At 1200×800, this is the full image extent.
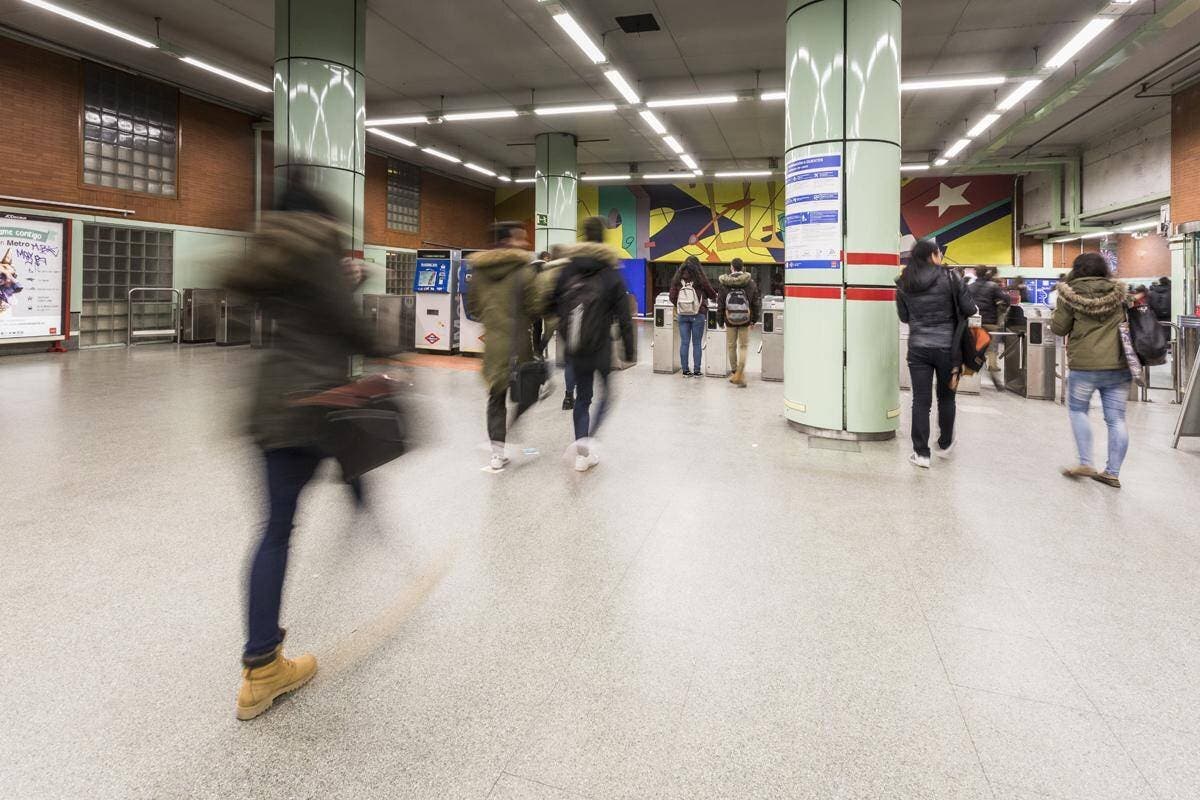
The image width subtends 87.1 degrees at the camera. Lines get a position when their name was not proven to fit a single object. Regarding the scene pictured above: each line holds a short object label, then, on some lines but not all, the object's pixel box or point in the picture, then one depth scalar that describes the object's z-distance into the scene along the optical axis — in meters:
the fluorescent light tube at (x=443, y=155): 16.16
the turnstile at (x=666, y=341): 9.15
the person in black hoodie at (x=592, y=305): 3.72
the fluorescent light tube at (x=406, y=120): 13.02
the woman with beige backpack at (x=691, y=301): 8.10
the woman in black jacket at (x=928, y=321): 4.18
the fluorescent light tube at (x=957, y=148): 13.93
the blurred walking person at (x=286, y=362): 1.62
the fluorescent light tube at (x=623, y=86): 10.15
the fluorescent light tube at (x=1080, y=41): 7.75
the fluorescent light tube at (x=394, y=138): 14.67
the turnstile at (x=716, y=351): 9.01
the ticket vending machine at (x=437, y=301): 10.91
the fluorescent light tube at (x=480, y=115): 12.88
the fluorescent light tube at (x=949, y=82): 9.99
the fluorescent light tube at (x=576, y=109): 11.81
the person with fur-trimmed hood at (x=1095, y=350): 3.85
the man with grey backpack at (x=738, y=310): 7.99
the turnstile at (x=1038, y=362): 7.43
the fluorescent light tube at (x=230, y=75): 10.02
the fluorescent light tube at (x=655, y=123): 12.50
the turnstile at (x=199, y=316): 12.84
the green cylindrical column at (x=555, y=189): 14.85
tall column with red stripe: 4.93
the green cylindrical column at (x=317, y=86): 7.59
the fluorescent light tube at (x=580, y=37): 8.13
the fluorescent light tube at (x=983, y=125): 11.92
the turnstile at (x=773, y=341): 8.49
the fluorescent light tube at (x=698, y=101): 11.26
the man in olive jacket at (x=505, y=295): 3.69
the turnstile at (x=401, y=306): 11.73
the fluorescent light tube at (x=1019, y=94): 10.15
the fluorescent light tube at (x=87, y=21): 8.01
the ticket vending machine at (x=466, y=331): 10.84
